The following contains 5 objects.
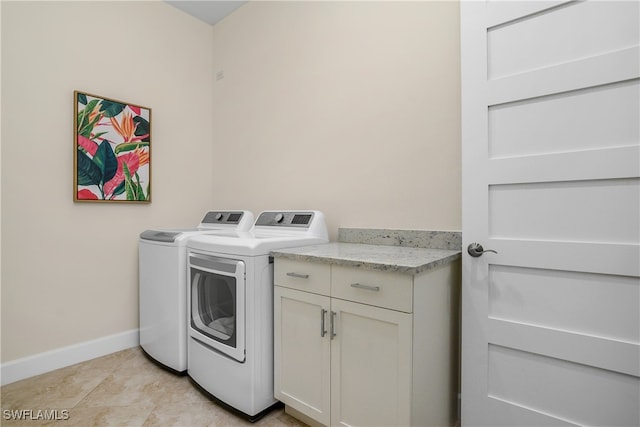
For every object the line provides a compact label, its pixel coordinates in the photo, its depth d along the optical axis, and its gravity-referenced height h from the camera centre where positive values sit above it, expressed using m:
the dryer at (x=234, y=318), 1.71 -0.60
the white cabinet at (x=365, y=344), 1.31 -0.58
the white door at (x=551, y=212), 1.26 +0.01
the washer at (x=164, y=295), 2.14 -0.56
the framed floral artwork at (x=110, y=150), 2.42 +0.51
